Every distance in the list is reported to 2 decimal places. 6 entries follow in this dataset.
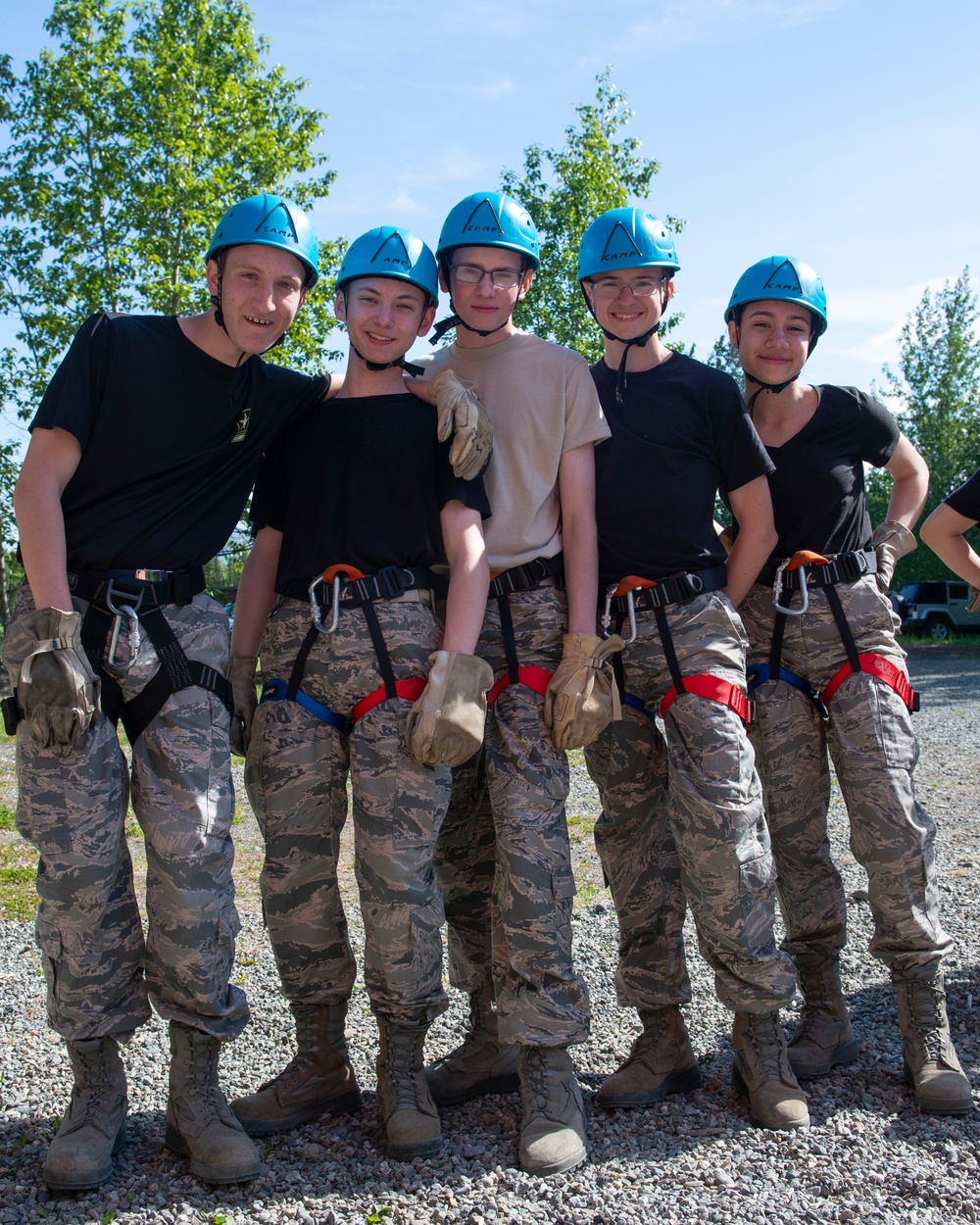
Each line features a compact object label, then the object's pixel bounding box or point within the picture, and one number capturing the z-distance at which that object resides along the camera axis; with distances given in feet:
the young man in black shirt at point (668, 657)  11.96
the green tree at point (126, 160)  70.23
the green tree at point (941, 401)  121.80
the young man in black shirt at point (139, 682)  10.58
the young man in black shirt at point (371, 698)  11.25
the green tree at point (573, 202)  80.23
